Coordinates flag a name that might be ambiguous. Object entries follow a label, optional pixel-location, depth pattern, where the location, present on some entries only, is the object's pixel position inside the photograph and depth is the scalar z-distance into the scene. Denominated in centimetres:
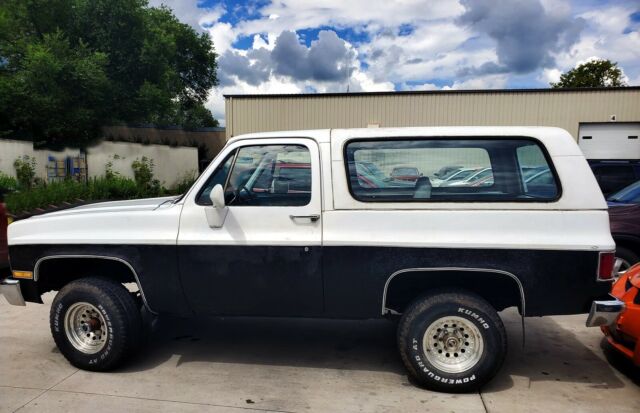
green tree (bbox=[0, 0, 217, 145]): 1659
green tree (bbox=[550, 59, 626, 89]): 3509
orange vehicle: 361
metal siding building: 2050
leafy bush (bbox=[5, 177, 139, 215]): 1162
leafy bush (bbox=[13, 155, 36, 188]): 1390
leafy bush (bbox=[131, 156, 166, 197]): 1758
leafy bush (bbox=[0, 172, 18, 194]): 1280
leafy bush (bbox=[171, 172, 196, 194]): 1914
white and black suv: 344
